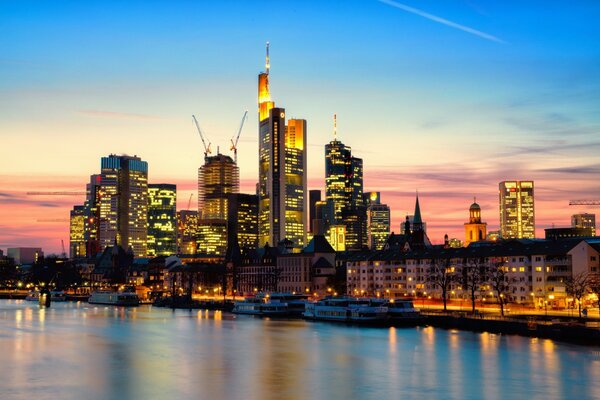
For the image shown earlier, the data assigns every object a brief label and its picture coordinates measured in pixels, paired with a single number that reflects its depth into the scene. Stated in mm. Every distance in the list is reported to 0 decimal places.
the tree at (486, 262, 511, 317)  145000
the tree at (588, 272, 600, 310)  124612
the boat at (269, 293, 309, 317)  158500
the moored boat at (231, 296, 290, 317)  157125
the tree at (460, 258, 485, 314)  150000
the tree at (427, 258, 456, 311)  157262
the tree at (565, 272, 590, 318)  123938
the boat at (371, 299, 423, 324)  122956
